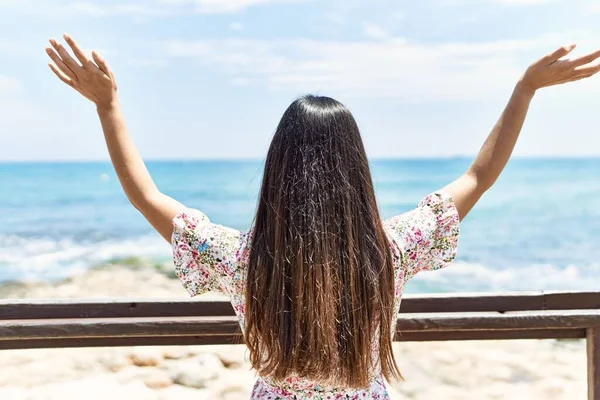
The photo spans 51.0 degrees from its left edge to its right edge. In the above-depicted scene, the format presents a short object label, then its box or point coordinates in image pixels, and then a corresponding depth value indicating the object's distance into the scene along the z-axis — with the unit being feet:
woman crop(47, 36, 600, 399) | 4.30
